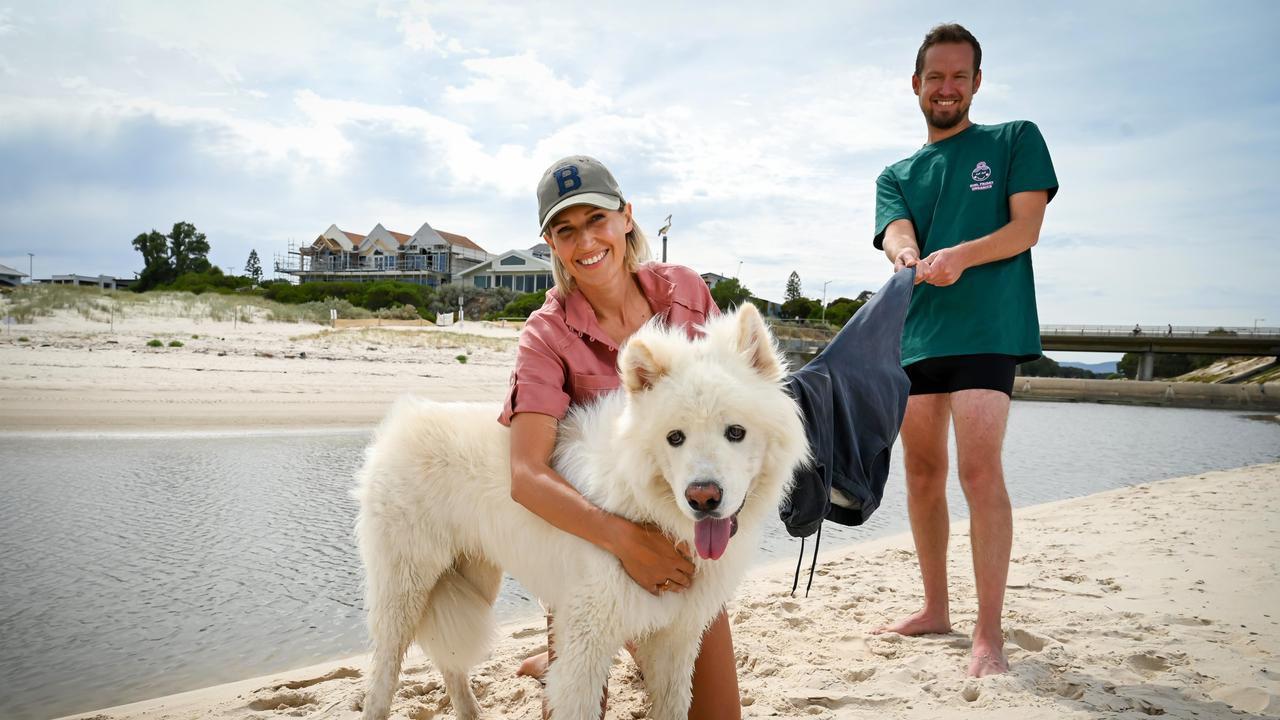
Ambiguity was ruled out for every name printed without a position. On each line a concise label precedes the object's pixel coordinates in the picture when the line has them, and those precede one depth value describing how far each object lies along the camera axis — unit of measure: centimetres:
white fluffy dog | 214
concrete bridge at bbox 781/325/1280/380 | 4547
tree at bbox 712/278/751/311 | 4788
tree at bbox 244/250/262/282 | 7344
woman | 231
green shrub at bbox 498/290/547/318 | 4074
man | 311
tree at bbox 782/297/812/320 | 6319
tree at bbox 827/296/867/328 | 5612
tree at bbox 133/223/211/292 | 4203
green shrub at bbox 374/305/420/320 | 3478
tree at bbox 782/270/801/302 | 7200
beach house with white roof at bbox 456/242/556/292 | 5978
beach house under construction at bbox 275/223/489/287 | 6625
